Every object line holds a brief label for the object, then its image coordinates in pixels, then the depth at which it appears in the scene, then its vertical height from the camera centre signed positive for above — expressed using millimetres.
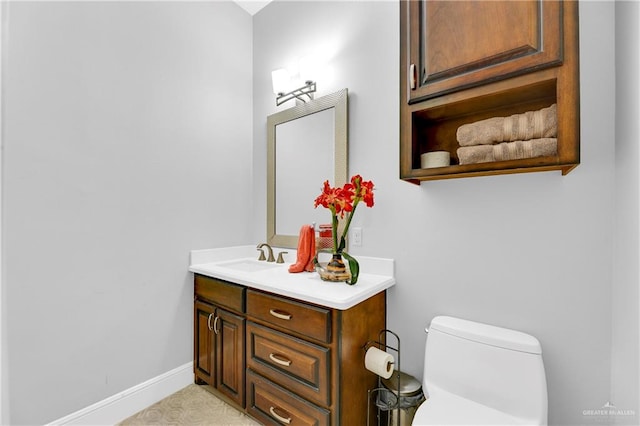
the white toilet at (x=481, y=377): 1087 -688
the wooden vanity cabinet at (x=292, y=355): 1240 -714
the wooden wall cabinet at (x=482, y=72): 955 +538
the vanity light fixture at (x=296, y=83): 1995 +943
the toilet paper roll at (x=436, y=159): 1309 +246
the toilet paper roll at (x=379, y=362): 1255 -679
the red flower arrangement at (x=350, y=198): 1438 +72
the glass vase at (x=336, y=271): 1506 -318
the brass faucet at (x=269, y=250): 2164 -291
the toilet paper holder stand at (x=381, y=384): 1337 -862
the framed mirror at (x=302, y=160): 1843 +371
